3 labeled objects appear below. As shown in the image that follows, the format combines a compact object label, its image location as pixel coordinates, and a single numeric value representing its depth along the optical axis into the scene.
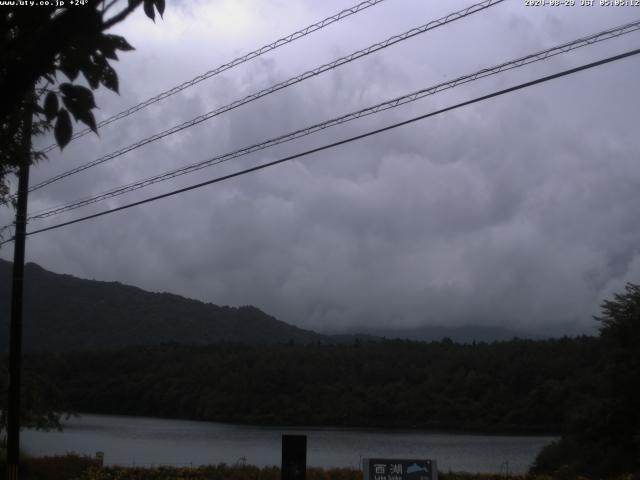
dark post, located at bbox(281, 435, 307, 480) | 12.84
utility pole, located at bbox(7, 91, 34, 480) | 17.52
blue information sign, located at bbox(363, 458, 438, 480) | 12.75
